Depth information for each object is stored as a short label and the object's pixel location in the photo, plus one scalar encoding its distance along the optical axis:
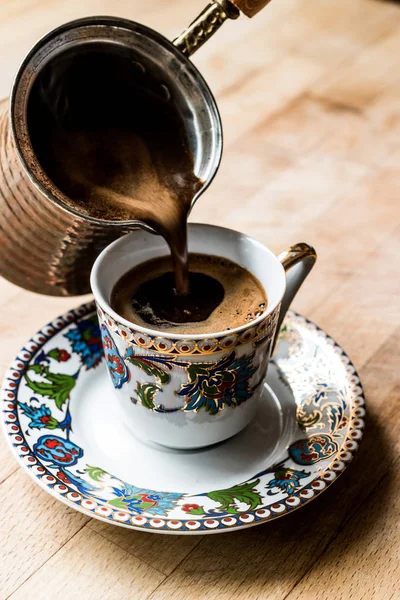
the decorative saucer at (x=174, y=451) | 0.41
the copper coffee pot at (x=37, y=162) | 0.41
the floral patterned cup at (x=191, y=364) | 0.41
